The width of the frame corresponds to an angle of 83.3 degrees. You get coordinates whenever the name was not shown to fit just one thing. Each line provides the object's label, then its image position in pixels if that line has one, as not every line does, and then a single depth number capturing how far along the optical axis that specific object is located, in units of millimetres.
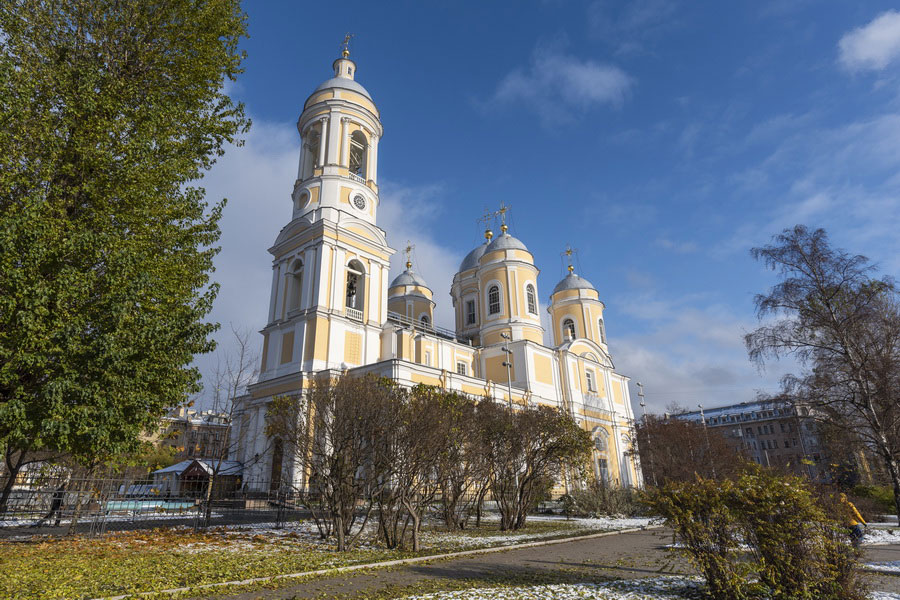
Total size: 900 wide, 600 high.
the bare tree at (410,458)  11195
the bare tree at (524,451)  15570
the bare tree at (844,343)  14320
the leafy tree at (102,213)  7969
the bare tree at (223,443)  14247
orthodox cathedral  27531
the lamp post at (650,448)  32197
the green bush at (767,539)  6090
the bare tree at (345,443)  11500
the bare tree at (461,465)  12633
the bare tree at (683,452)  28156
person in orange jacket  6859
